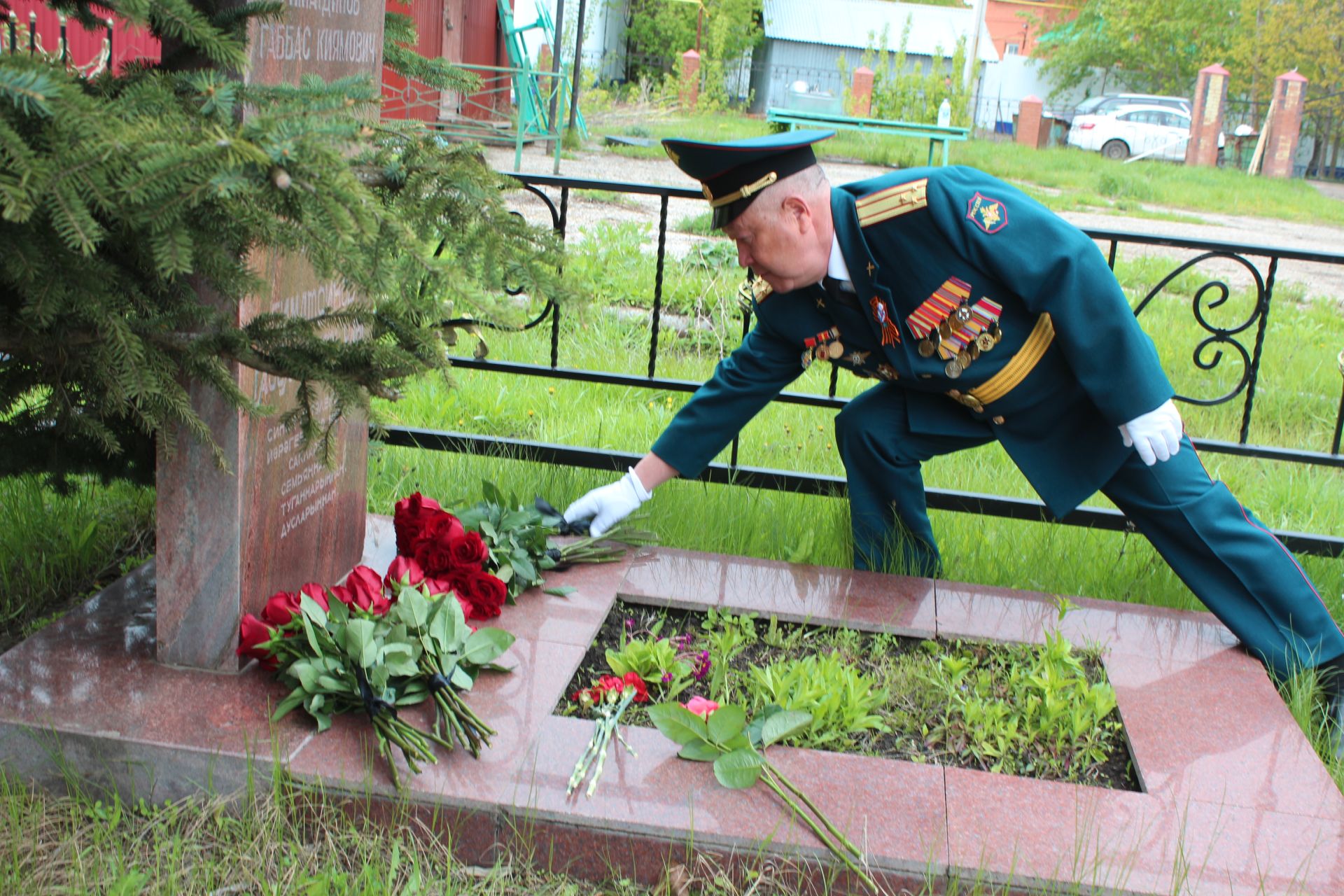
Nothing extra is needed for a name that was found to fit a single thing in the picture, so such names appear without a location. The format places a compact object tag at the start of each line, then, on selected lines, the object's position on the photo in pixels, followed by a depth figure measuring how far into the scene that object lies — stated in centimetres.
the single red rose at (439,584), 238
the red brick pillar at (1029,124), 2772
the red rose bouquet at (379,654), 203
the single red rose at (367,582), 228
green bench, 1408
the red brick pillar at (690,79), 2375
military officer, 235
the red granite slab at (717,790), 186
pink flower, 214
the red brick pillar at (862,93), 2083
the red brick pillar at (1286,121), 2372
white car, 2570
